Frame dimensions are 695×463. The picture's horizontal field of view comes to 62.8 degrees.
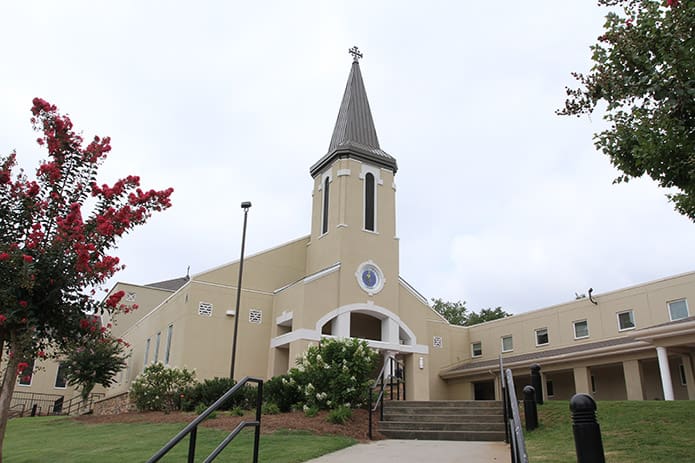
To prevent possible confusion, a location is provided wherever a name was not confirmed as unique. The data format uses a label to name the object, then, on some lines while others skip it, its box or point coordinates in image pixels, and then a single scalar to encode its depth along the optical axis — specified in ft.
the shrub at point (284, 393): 47.96
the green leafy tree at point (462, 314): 167.02
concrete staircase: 34.32
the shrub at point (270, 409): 46.12
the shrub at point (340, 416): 39.93
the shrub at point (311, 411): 42.52
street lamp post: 65.98
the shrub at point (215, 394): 51.83
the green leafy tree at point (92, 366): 86.53
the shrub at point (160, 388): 59.98
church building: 68.74
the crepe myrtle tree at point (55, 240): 24.85
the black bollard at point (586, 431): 12.75
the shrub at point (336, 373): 44.55
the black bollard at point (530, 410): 32.94
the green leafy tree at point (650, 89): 22.89
